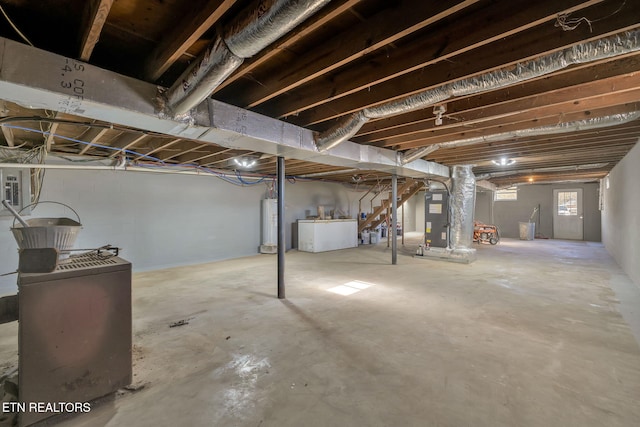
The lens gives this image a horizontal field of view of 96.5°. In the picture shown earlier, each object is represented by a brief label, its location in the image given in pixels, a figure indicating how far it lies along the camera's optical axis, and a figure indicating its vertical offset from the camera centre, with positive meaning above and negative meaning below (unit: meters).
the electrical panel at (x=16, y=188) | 3.68 +0.34
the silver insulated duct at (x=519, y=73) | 1.48 +0.89
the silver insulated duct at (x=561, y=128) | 2.71 +0.92
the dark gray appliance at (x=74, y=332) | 1.45 -0.65
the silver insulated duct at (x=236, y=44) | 1.14 +0.81
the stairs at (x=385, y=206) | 7.77 +0.28
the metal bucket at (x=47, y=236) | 1.69 -0.13
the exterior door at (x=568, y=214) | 9.73 +0.09
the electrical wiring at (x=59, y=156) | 2.48 +0.80
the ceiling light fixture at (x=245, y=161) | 4.80 +0.92
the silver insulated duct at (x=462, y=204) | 5.80 +0.24
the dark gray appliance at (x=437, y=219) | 6.20 -0.07
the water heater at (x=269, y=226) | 6.80 -0.27
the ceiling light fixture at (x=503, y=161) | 4.95 +0.98
